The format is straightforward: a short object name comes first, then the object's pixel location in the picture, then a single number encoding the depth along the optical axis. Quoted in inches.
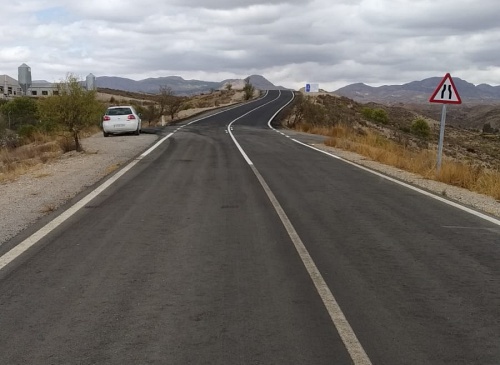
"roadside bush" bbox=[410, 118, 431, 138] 2324.1
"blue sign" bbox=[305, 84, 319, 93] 3946.9
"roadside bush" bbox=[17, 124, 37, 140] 1168.6
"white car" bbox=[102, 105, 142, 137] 1074.1
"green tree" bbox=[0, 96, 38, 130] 1785.4
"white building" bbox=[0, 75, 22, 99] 4218.5
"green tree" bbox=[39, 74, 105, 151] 727.1
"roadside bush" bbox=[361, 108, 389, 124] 2679.6
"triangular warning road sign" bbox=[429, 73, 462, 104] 561.6
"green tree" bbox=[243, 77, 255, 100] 3807.3
